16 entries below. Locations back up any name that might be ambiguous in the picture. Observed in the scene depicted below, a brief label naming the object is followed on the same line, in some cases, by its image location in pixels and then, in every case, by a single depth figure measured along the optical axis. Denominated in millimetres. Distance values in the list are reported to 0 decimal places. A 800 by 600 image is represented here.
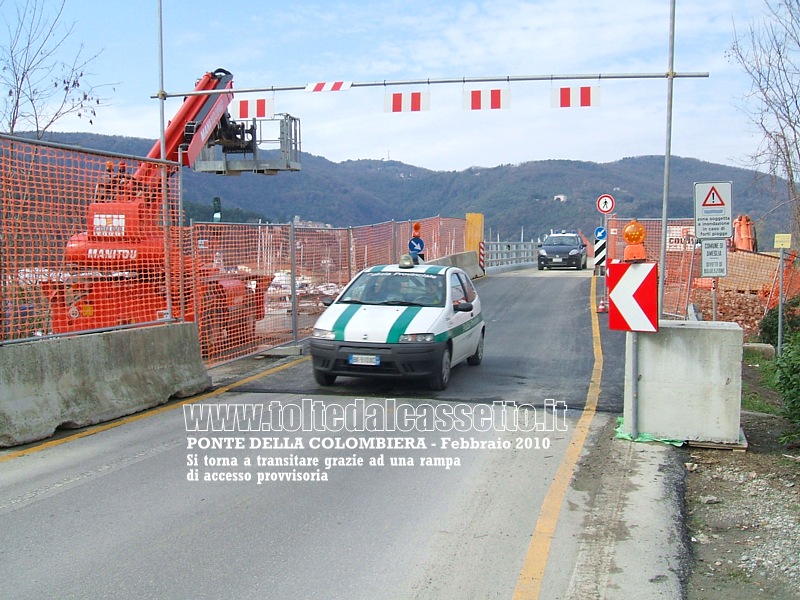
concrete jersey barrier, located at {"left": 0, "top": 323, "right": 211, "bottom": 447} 7480
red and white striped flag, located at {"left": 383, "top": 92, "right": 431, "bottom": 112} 16578
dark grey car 35469
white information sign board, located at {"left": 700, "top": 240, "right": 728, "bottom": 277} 13617
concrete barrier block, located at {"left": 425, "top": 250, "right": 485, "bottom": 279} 27906
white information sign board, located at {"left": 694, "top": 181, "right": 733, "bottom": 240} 12805
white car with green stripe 9469
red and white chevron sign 7371
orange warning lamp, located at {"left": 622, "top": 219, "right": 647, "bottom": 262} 7488
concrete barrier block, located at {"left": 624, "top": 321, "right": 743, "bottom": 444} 7305
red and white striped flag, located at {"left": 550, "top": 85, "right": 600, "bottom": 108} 15820
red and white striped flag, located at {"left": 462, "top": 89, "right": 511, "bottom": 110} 16359
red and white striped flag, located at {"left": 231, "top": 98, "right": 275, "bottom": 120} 16344
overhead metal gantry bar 15491
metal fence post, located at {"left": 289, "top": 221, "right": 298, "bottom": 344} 14041
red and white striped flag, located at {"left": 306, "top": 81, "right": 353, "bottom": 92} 16500
